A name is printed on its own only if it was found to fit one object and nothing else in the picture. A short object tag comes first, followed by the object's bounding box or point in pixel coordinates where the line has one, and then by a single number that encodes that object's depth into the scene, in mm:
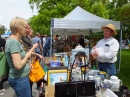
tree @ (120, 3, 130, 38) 8245
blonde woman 2008
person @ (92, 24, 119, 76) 3039
